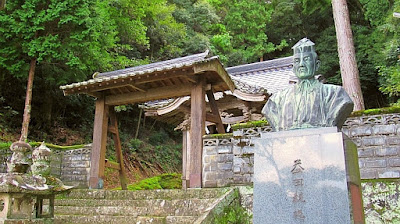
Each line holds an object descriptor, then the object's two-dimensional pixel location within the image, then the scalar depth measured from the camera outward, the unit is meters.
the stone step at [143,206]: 6.72
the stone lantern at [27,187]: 5.88
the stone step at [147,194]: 7.12
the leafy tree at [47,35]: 13.25
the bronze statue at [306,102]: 4.76
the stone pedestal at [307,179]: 4.27
